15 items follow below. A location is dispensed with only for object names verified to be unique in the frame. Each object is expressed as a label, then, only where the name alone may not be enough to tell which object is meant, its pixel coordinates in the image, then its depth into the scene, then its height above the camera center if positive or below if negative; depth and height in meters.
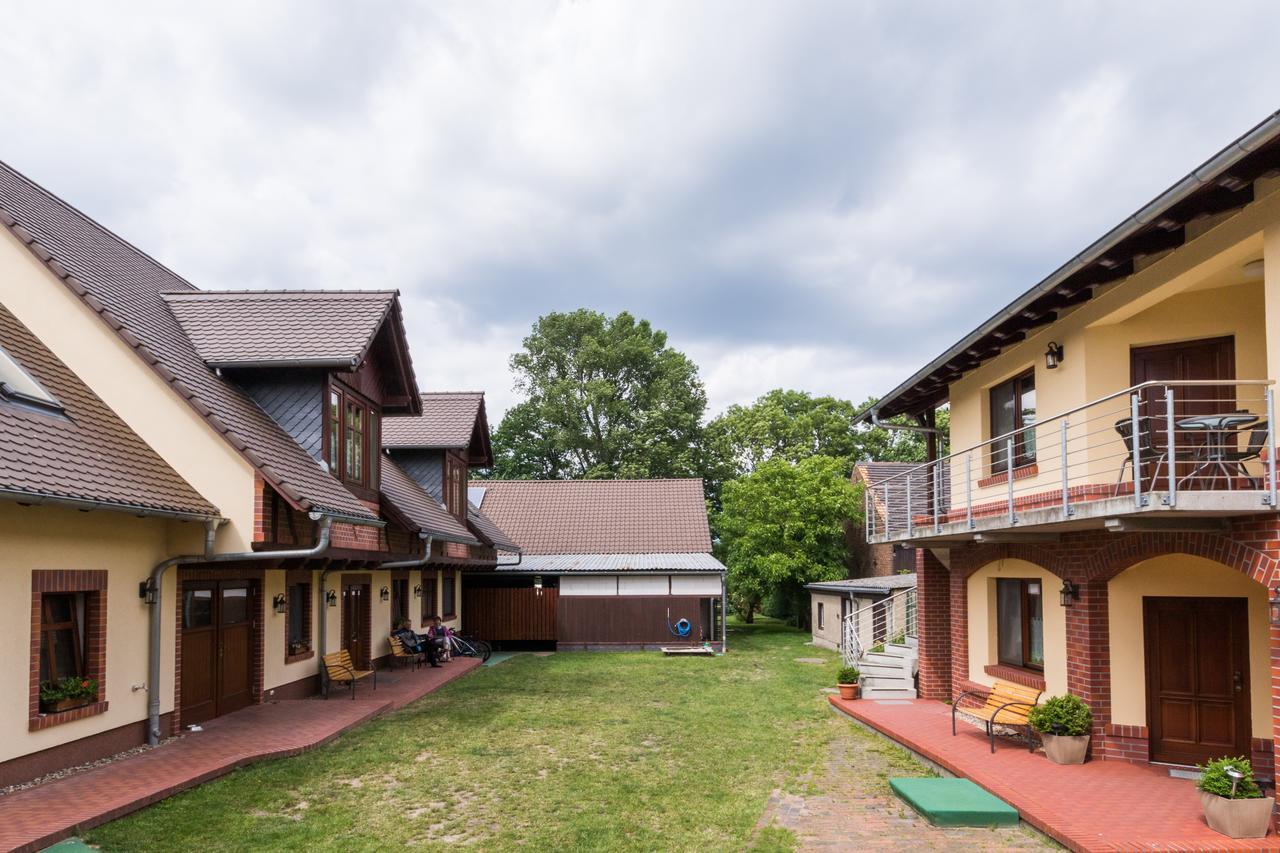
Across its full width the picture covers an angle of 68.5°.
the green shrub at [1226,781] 7.32 -2.31
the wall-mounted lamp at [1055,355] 10.93 +1.57
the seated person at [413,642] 20.31 -3.23
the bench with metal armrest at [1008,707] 11.14 -2.64
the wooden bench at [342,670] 15.44 -2.93
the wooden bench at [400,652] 19.98 -3.38
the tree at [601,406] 46.22 +4.34
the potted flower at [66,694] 9.12 -1.96
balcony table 7.56 +0.53
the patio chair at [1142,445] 9.15 +0.44
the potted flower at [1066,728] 10.16 -2.60
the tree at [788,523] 32.75 -1.12
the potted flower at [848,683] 15.97 -3.26
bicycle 23.30 -3.90
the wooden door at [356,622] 17.86 -2.50
